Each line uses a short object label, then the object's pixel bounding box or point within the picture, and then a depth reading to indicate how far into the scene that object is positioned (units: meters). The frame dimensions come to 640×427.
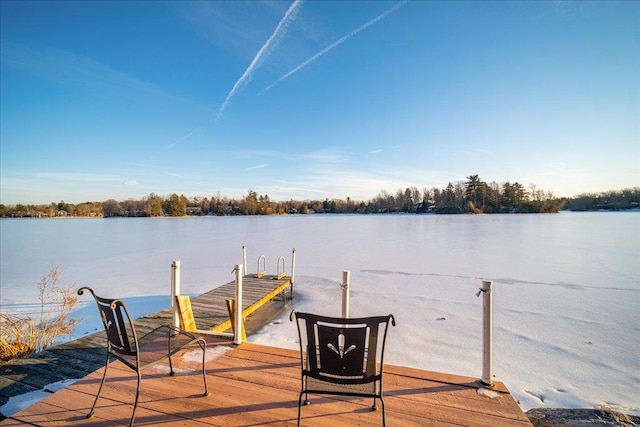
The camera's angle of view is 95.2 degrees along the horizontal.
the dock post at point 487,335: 2.36
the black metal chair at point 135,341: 1.80
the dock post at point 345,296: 3.08
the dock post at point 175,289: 3.50
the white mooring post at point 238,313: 3.08
